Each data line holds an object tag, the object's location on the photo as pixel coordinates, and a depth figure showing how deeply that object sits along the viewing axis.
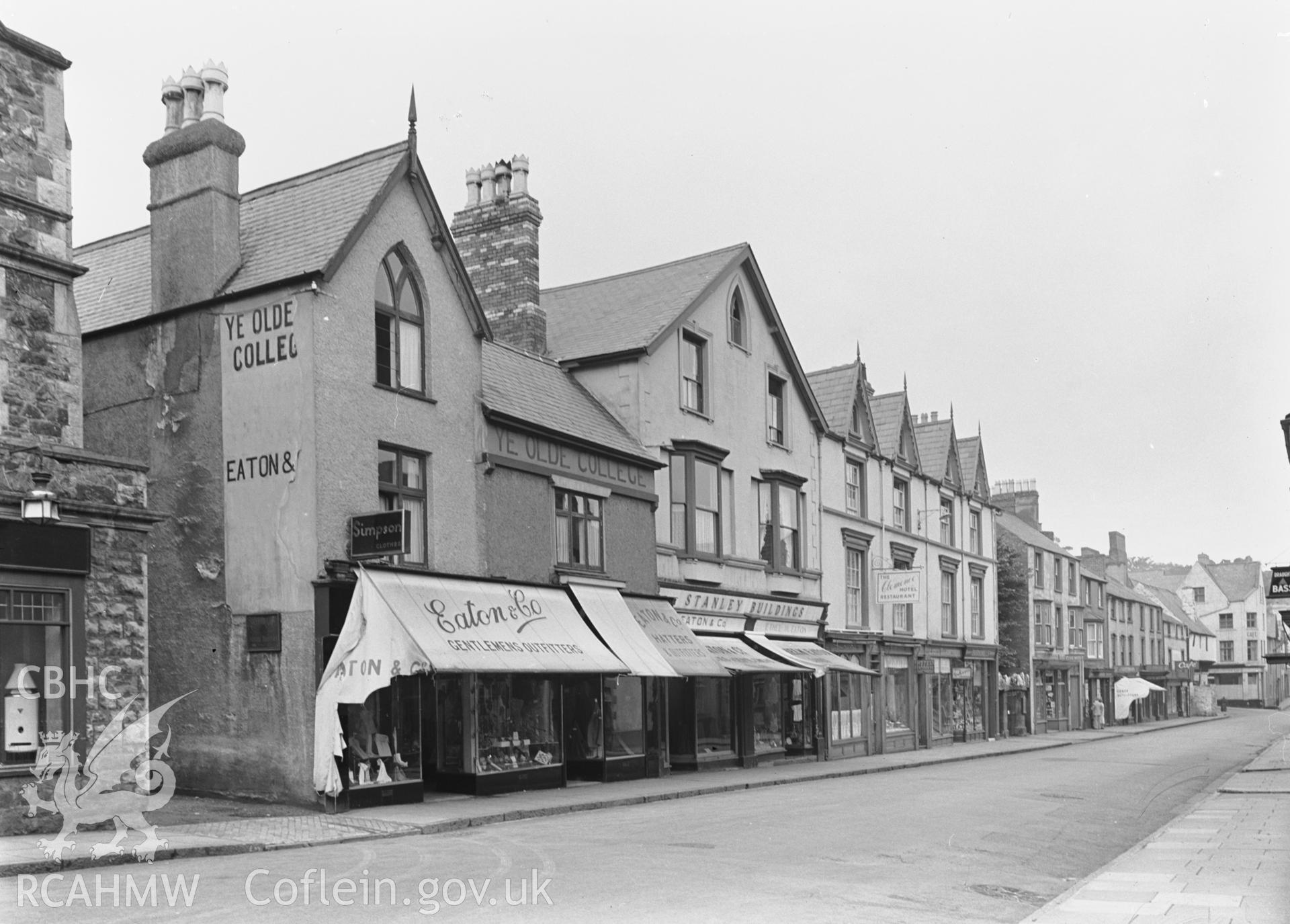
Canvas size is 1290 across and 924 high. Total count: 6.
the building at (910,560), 38.19
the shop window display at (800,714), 33.59
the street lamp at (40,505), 14.98
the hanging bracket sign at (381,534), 18.77
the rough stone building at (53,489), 15.27
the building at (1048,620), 57.38
